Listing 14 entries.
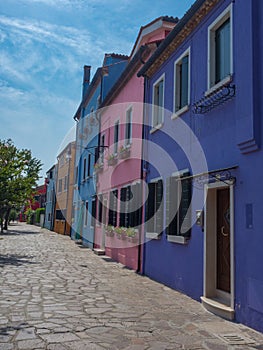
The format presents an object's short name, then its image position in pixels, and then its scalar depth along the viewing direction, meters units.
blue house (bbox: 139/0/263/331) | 5.52
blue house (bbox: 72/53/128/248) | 19.19
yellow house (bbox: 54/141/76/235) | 29.09
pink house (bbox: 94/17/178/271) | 11.22
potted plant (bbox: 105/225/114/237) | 13.80
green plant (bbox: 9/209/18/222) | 44.47
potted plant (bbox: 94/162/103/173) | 16.94
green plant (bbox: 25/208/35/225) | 53.05
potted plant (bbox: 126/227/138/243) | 10.96
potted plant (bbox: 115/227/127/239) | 12.10
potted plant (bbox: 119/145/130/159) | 12.41
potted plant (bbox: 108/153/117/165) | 14.07
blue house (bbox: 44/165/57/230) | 37.72
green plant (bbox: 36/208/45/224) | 47.91
